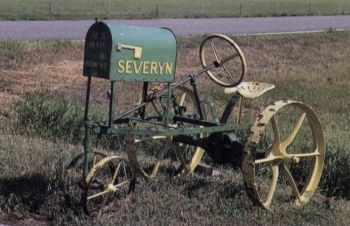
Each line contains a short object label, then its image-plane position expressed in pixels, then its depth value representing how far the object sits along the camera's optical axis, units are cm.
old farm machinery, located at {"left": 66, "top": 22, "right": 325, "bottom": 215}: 564
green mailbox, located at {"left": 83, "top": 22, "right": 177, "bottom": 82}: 553
